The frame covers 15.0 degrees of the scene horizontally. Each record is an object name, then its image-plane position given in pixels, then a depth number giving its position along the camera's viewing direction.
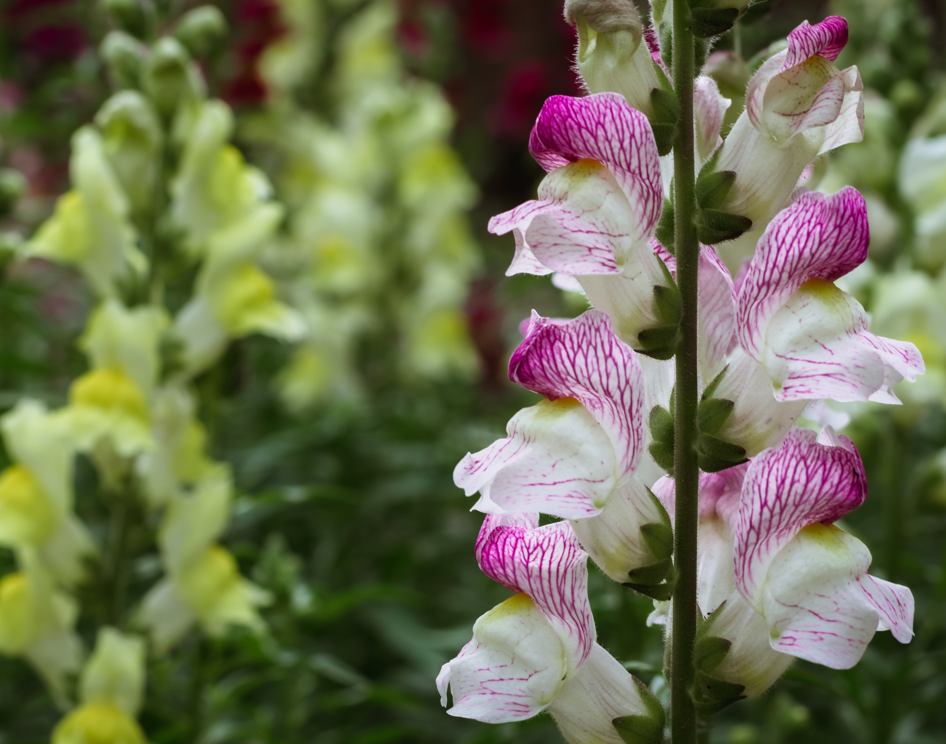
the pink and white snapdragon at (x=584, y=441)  0.46
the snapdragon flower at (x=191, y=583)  0.60
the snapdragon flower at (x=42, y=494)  0.58
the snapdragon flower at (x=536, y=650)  0.46
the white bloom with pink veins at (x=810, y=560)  0.45
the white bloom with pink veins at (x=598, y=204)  0.46
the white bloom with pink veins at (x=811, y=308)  0.45
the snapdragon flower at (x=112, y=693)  0.57
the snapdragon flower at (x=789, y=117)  0.46
